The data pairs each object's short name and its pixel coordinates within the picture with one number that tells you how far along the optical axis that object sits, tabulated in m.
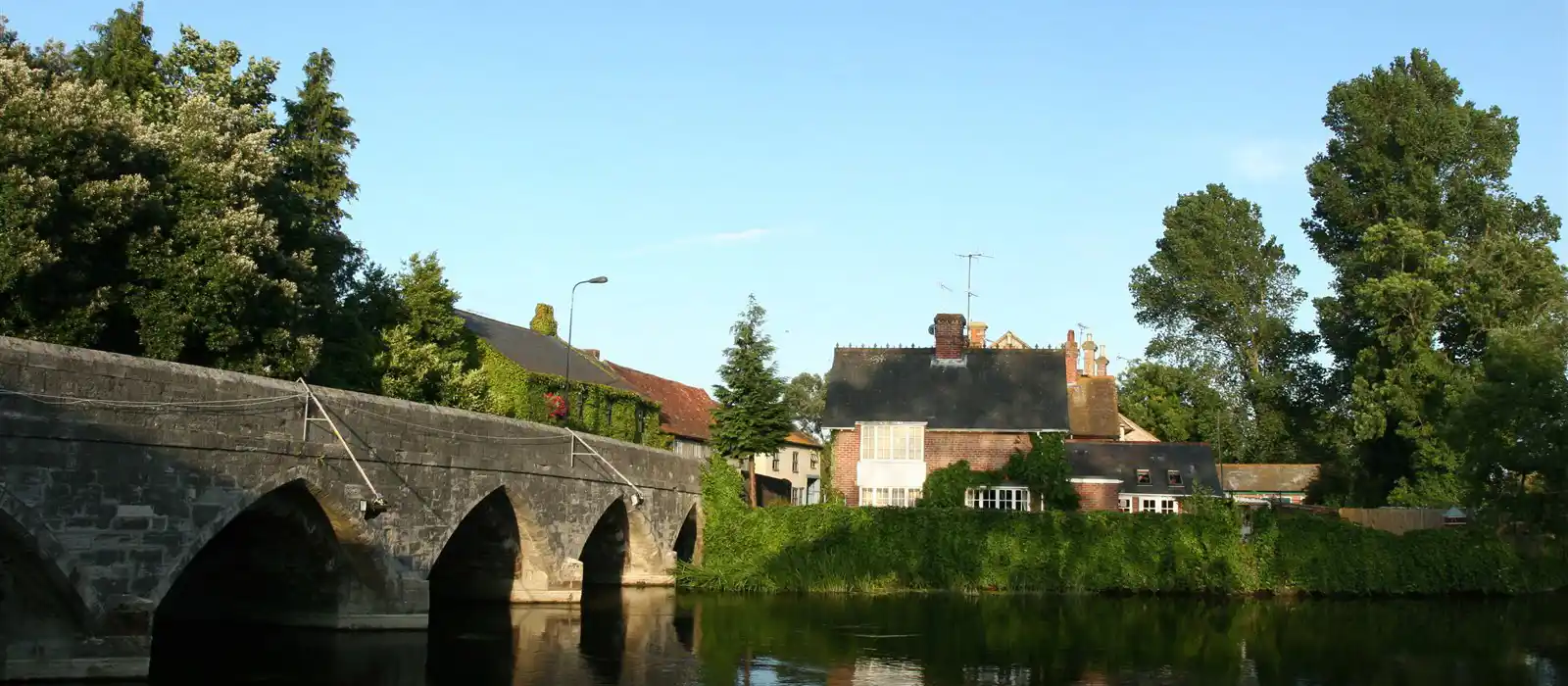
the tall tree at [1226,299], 60.56
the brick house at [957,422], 43.62
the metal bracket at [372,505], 21.17
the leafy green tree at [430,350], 36.03
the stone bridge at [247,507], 16.52
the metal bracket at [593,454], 29.52
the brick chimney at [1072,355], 61.28
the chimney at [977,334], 53.16
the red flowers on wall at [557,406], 40.97
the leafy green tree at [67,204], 21.73
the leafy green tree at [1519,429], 34.19
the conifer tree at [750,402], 40.59
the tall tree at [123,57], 30.42
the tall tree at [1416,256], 45.78
